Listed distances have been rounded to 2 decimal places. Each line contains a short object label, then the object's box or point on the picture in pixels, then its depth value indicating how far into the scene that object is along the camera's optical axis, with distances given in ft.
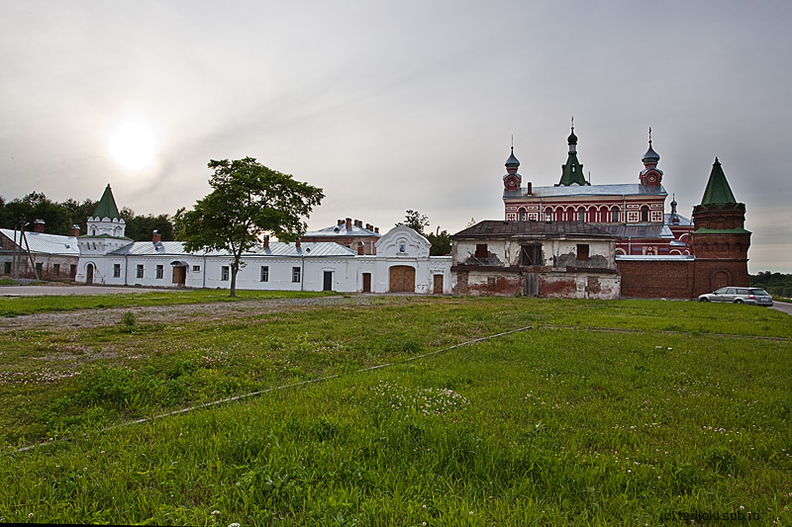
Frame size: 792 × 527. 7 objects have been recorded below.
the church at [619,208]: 176.04
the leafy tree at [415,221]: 244.57
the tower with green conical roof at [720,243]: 117.19
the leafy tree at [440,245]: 224.94
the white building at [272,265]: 137.08
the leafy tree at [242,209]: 99.19
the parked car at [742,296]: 96.99
